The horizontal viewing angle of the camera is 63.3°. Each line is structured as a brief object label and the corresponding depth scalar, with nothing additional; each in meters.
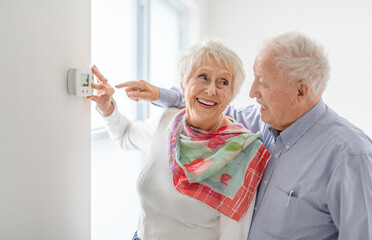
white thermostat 1.12
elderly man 0.99
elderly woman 1.21
